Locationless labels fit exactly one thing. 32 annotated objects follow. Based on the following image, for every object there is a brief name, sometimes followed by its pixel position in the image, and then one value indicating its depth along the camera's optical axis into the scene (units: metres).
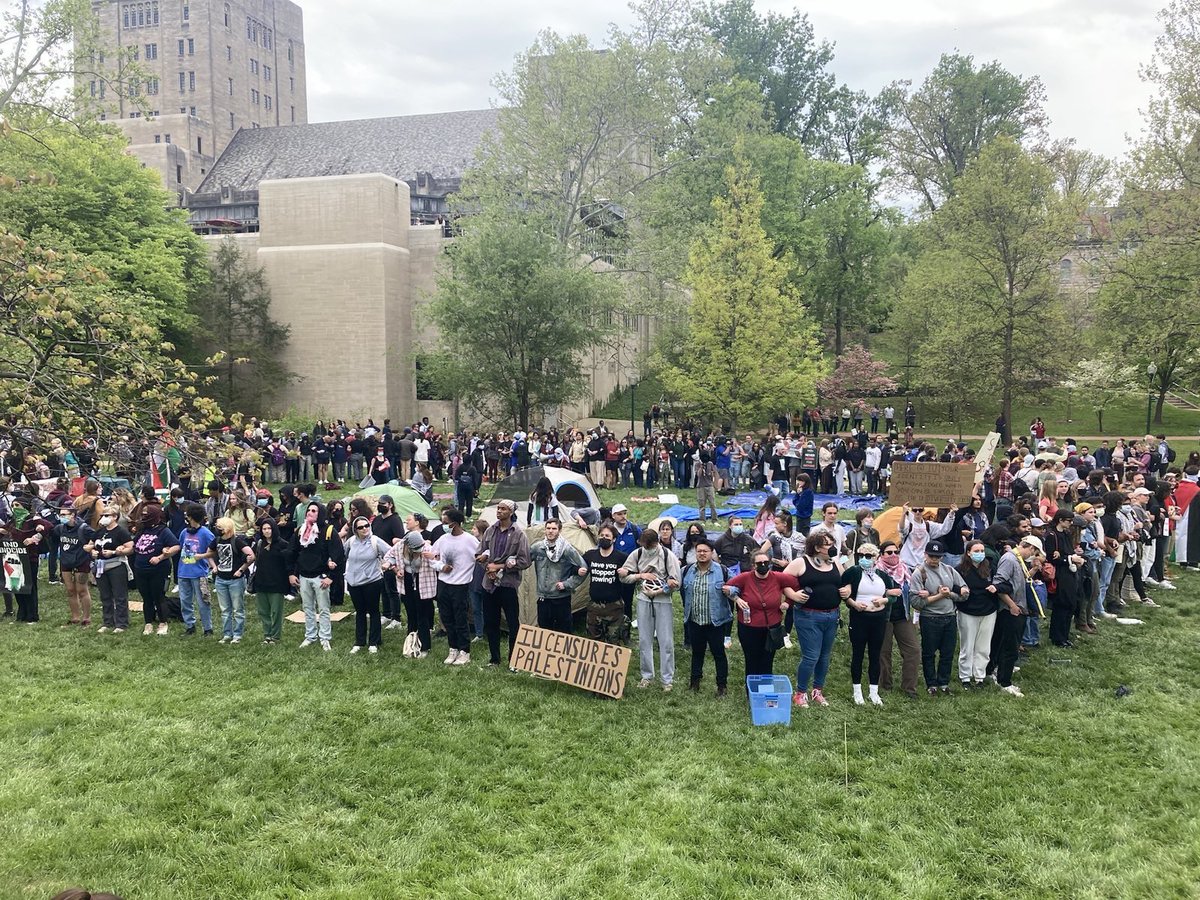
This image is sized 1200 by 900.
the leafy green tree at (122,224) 30.62
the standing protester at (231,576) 10.96
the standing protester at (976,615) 9.34
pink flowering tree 39.75
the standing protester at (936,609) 9.18
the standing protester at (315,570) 10.82
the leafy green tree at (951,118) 52.50
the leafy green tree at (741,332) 29.12
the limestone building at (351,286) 38.88
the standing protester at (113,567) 11.37
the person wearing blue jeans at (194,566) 11.17
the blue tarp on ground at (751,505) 19.84
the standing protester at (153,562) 11.22
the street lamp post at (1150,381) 34.29
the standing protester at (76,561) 11.56
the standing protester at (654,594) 9.36
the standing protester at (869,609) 8.91
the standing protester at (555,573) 10.12
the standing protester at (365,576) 10.35
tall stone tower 68.50
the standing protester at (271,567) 10.87
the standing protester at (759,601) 8.80
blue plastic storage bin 8.54
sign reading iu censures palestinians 9.20
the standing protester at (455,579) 10.18
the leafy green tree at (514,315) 29.59
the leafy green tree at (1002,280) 31.41
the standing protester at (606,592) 10.04
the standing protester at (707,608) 9.12
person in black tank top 8.80
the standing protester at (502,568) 9.99
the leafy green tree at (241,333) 38.03
